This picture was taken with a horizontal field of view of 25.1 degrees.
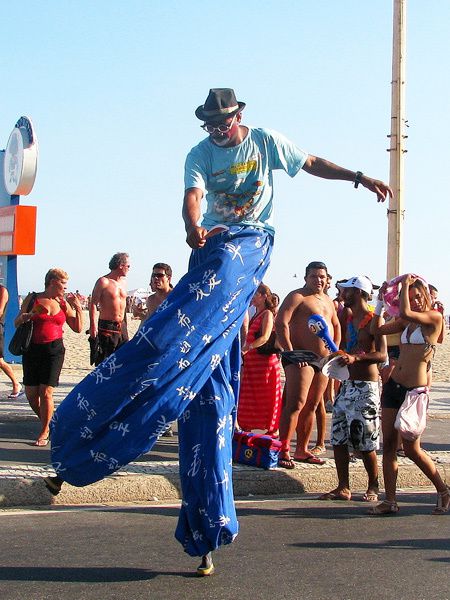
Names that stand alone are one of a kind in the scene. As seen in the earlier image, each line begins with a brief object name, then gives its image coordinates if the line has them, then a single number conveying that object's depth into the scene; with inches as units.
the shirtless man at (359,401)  307.4
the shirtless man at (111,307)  429.7
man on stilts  179.8
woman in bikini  291.1
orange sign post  820.0
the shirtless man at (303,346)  346.3
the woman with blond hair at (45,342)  372.2
